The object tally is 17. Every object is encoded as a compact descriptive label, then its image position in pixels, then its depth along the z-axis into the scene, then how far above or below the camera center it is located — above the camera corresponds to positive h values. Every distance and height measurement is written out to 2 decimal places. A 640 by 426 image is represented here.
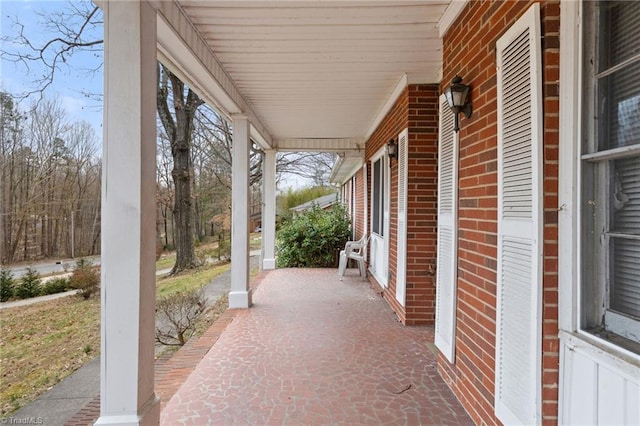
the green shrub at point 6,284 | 4.93 -1.12
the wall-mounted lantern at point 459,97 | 2.31 +0.82
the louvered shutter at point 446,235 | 2.56 -0.17
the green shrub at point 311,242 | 8.49 -0.75
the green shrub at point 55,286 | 5.98 -1.40
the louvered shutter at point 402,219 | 4.06 -0.07
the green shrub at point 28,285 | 5.43 -1.24
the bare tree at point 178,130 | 5.75 +2.73
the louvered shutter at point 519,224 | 1.57 -0.05
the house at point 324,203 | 14.20 +0.45
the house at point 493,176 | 1.36 +0.20
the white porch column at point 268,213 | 8.02 +0.00
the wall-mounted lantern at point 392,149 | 4.65 +0.92
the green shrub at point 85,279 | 6.61 -1.36
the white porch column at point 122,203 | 1.90 +0.05
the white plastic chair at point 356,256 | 7.14 -0.94
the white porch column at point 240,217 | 4.73 -0.06
